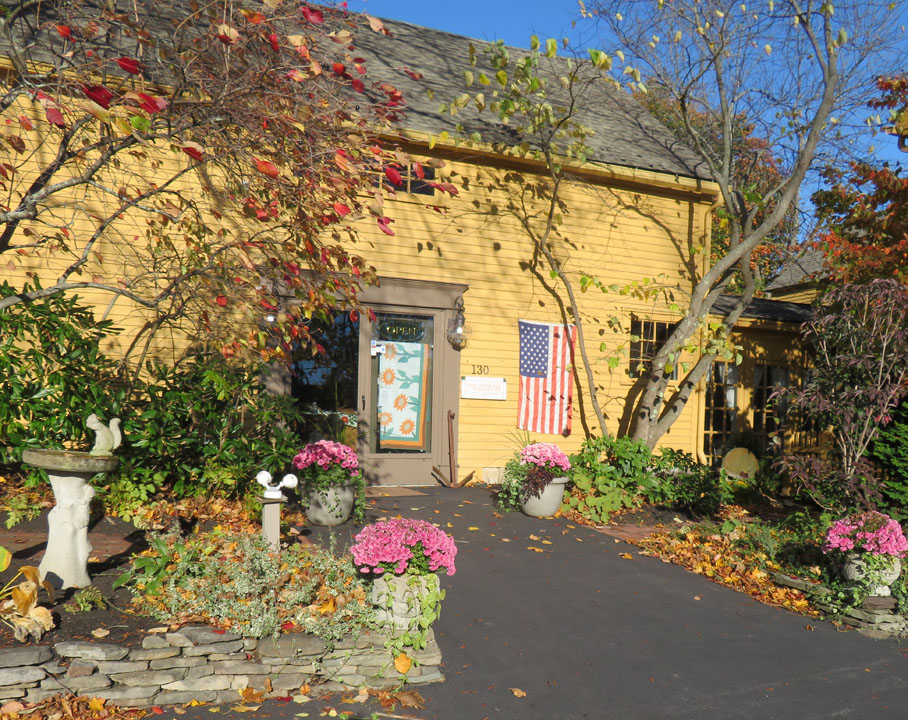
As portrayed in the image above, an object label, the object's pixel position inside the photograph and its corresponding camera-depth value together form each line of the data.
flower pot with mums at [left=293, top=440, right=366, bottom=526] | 7.49
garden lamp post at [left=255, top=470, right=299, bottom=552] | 5.54
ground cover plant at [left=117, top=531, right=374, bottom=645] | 4.48
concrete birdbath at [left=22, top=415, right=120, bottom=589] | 4.72
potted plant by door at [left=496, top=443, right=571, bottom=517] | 8.71
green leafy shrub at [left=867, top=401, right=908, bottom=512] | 7.42
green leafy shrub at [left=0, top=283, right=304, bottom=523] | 6.59
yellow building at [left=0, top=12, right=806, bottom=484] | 9.99
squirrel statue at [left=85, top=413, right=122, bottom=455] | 4.99
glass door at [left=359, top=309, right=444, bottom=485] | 9.93
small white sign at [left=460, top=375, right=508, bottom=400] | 10.48
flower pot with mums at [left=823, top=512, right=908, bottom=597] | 6.21
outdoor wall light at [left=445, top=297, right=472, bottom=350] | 10.30
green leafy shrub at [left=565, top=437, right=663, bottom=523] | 9.18
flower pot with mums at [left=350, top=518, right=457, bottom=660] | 4.63
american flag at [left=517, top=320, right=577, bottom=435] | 10.88
